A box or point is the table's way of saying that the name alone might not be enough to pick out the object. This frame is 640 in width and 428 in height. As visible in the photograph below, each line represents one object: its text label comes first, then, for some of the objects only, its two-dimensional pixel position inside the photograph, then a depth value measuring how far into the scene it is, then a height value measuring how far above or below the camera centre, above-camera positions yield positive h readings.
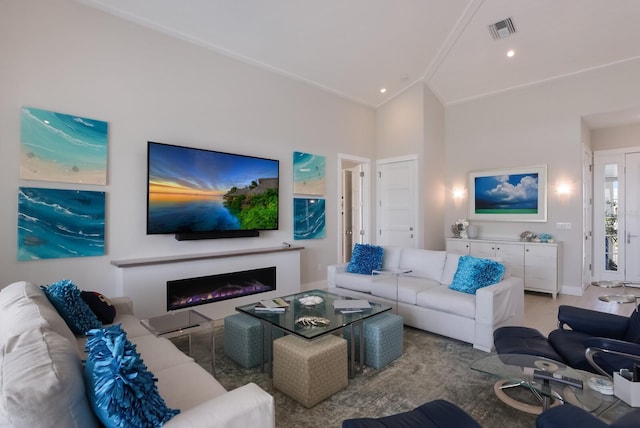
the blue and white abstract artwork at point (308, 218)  5.26 -0.05
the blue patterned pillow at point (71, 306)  2.17 -0.62
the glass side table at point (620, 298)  2.81 -0.71
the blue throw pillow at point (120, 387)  1.05 -0.57
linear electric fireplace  3.75 -0.89
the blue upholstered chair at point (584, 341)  2.00 -0.89
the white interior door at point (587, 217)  5.46 -0.03
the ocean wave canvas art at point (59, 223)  2.98 -0.07
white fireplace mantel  3.41 -0.66
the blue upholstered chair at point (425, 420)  1.48 -0.95
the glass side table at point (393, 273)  3.92 -0.75
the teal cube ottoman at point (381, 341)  2.83 -1.10
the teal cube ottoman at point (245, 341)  2.88 -1.12
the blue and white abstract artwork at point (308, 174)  5.25 +0.68
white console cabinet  5.17 -0.69
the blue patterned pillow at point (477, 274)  3.42 -0.62
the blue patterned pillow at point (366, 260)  4.45 -0.61
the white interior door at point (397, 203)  6.09 +0.24
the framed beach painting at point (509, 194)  5.64 +0.39
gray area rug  2.17 -1.31
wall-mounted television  3.72 +0.28
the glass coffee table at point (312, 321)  2.57 -0.87
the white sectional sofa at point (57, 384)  0.95 -0.55
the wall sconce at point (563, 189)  5.37 +0.43
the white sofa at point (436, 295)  3.15 -0.87
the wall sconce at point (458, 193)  6.52 +0.44
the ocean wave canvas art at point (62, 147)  2.99 +0.65
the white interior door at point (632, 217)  5.73 -0.03
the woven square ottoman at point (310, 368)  2.29 -1.10
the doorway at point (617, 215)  5.76 +0.01
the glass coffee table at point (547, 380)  1.71 -0.93
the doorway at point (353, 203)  6.28 +0.26
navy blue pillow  2.53 -0.71
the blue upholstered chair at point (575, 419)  1.32 -0.84
